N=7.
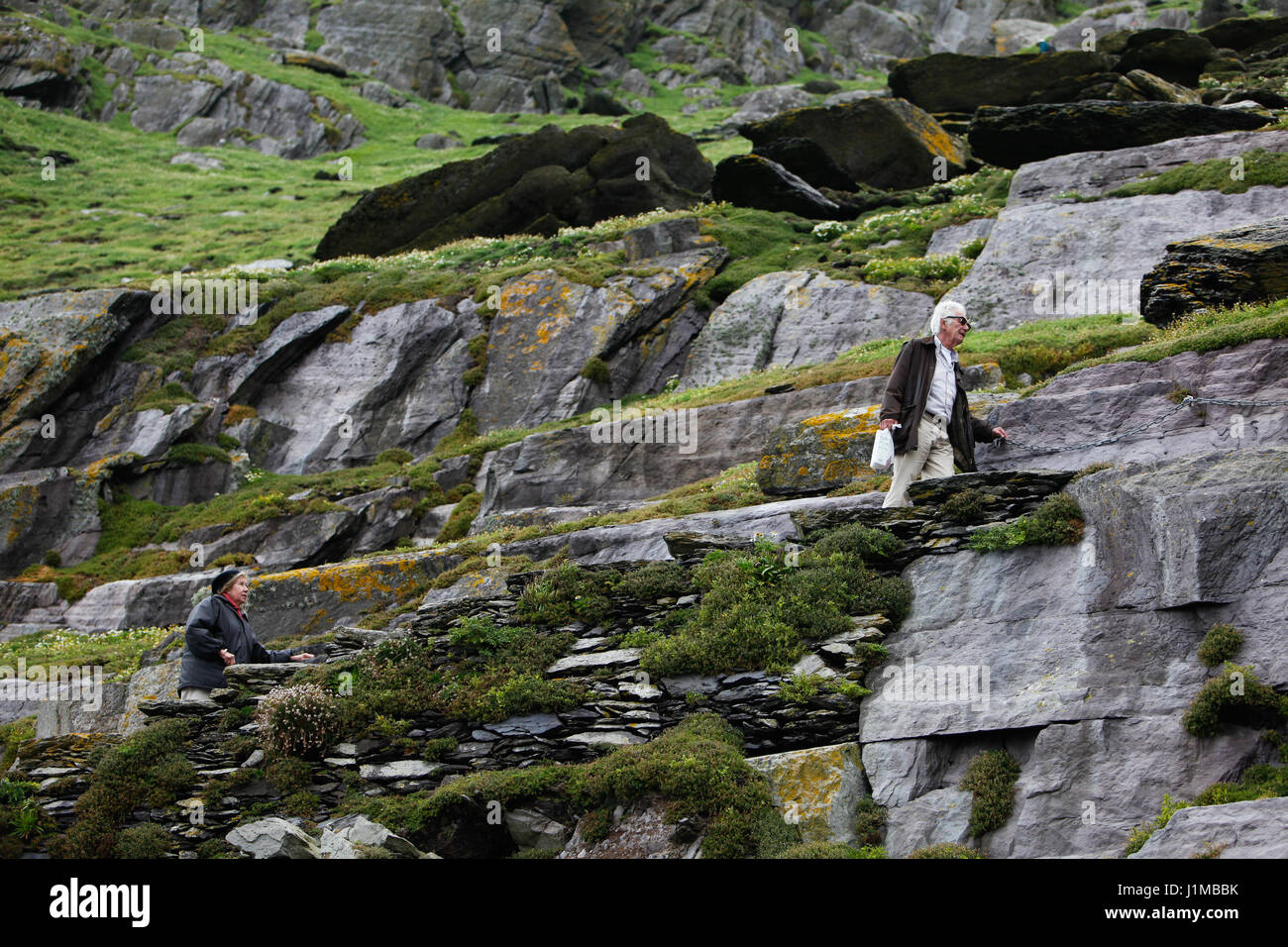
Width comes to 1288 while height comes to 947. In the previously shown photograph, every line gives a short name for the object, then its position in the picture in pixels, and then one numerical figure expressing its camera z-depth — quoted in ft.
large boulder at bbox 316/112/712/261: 125.80
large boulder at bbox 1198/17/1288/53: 144.66
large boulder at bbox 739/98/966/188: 122.21
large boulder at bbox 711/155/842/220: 115.03
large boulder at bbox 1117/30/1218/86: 131.54
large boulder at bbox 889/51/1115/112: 137.69
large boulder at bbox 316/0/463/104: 298.76
